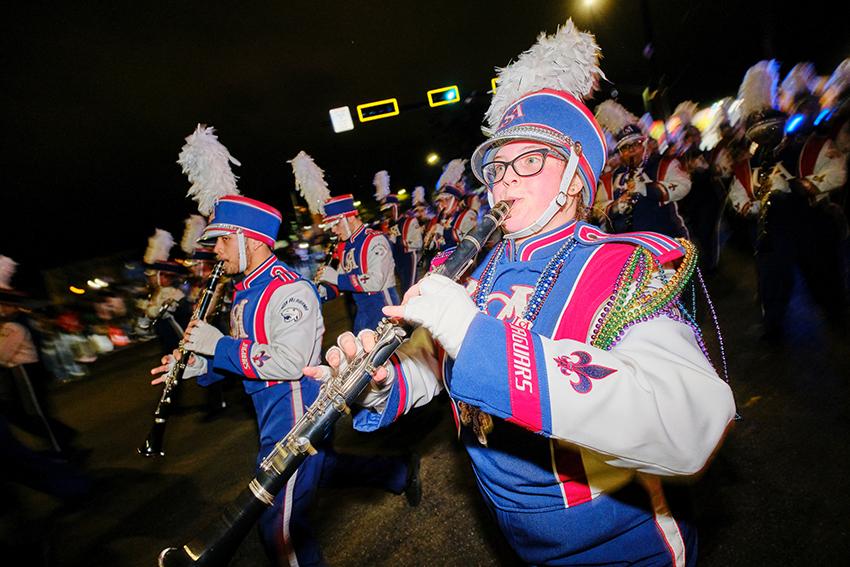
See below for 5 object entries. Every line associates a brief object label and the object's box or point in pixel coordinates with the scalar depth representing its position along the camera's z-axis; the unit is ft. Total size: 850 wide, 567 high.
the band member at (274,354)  9.04
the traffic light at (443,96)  44.73
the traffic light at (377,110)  44.32
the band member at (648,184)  23.99
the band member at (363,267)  21.91
